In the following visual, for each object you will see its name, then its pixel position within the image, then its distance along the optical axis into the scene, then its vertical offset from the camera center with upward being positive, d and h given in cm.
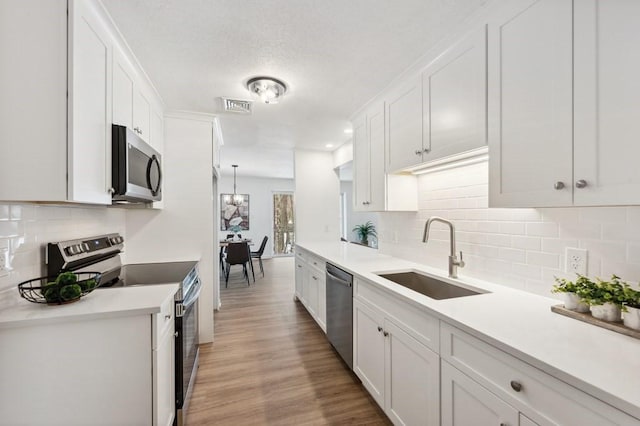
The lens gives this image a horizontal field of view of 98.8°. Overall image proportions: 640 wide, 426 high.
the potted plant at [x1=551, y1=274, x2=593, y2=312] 112 -33
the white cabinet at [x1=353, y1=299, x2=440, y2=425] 130 -89
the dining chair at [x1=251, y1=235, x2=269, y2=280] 586 -87
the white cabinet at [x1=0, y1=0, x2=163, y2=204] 110 +46
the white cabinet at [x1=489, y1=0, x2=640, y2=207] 90 +42
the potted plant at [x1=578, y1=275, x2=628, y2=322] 101 -32
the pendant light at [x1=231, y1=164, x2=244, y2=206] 726 +37
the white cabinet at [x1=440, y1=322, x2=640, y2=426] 74 -57
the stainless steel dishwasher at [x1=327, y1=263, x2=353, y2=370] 218 -85
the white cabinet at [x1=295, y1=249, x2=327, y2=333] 288 -88
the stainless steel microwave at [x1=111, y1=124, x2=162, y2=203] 154 +27
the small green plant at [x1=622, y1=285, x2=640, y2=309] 97 -30
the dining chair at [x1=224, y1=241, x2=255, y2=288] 503 -79
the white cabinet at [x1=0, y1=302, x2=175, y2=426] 115 -72
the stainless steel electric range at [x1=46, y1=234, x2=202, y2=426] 160 -48
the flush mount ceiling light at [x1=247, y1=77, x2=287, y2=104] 212 +99
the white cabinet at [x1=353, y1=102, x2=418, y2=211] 233 +32
